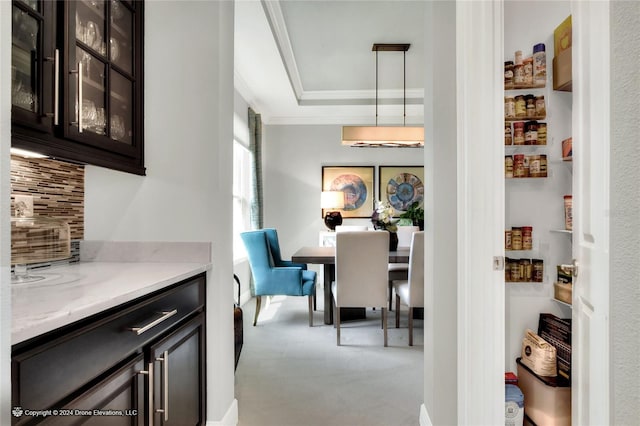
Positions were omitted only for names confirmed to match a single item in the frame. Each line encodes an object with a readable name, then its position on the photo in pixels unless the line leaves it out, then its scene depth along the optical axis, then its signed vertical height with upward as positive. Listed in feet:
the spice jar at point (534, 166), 5.91 +0.80
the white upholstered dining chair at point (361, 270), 10.30 -1.62
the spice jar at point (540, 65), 5.88 +2.45
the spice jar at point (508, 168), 5.93 +0.77
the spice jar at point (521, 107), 5.92 +1.77
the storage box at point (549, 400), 5.47 -2.88
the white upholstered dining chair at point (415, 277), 10.29 -1.83
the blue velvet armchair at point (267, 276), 12.12 -2.13
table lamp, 18.17 +0.74
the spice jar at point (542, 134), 5.90 +1.32
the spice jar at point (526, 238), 5.91 -0.39
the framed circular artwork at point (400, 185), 19.11 +1.54
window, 15.78 +0.94
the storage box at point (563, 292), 5.55 -1.23
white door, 2.53 -0.02
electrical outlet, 4.66 +0.10
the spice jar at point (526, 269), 5.96 -0.91
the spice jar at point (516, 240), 5.92 -0.42
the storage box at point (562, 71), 5.50 +2.26
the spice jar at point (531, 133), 5.91 +1.34
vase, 13.26 -1.08
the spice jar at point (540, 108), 5.90 +1.75
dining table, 11.39 -1.49
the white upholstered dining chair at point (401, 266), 12.82 -1.97
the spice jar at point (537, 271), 5.97 -0.94
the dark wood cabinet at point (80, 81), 3.91 +1.67
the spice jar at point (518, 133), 5.94 +1.35
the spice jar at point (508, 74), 5.97 +2.35
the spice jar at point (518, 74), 5.95 +2.32
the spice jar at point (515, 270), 5.97 -0.93
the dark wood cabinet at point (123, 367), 2.54 -1.43
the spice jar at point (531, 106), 5.91 +1.78
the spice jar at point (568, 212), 5.76 +0.04
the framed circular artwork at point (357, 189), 19.12 +1.32
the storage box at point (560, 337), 5.57 -1.96
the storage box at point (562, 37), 5.60 +2.85
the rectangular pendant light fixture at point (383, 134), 13.46 +3.00
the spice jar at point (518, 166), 5.92 +0.80
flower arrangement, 13.12 -0.23
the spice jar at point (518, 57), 5.98 +2.62
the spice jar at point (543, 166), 5.91 +0.80
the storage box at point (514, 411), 5.46 -2.99
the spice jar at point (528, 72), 5.93 +2.36
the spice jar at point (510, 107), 5.94 +1.77
